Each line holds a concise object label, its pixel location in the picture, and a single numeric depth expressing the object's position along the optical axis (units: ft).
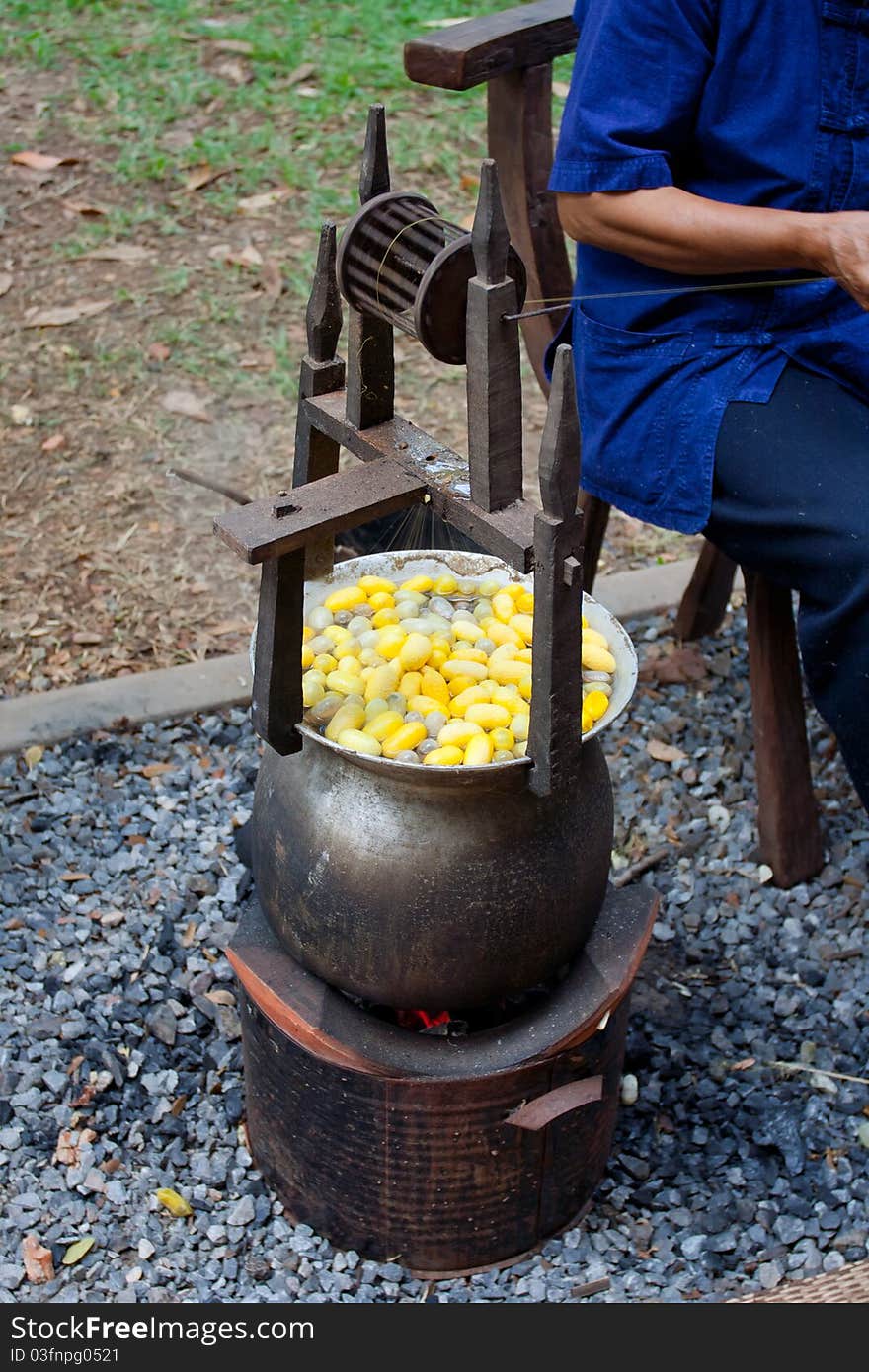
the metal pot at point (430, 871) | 6.72
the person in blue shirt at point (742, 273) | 7.76
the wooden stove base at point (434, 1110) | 7.18
